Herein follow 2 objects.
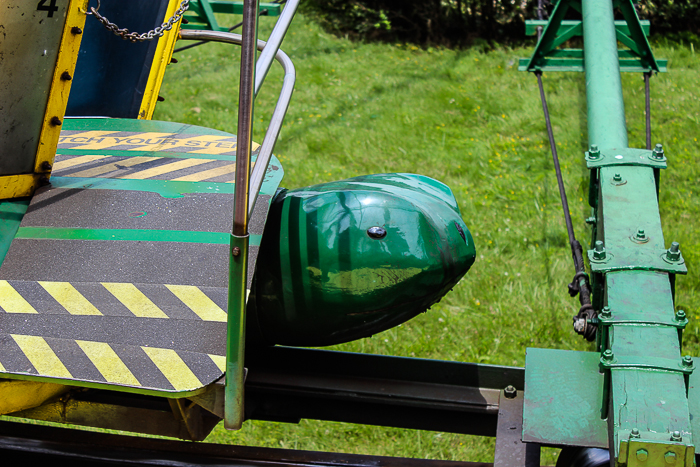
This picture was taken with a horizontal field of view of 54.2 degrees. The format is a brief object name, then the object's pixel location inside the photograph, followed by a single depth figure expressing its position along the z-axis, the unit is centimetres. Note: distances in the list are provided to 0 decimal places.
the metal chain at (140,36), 246
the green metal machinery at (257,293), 183
